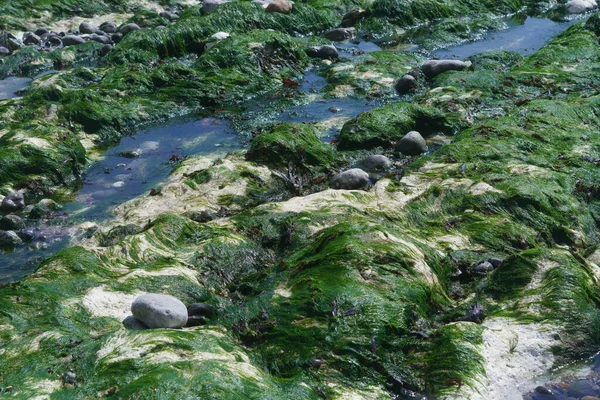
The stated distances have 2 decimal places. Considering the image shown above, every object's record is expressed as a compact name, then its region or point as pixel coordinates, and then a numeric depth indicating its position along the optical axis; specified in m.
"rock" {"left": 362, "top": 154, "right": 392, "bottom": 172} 9.36
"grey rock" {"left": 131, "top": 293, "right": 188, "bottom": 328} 5.30
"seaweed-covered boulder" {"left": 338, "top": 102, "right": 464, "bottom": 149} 10.07
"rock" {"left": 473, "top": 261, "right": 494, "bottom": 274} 6.32
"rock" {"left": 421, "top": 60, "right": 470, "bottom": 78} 13.14
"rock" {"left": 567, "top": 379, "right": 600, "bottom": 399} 4.93
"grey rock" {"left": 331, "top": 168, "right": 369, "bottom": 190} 8.61
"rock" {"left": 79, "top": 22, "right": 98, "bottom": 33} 16.08
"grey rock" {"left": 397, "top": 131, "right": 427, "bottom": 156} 9.88
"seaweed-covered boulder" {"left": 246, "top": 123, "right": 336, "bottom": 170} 9.27
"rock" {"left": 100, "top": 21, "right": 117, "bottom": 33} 16.30
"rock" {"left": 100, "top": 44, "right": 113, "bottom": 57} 14.55
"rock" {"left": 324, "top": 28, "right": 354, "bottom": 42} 15.95
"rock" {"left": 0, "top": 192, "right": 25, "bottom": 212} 8.35
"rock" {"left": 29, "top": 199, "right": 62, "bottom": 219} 8.20
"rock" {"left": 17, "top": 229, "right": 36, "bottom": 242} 7.75
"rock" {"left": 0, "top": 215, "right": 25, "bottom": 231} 7.88
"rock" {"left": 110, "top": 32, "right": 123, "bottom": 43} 15.62
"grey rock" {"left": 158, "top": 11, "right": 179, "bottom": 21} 17.17
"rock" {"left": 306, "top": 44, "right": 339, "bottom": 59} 14.32
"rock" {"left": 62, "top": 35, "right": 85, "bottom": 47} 15.19
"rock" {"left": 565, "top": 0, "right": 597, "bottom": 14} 18.55
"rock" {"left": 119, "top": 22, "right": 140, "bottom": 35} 15.74
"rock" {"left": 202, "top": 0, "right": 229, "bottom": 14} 16.77
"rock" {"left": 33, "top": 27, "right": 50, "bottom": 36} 15.70
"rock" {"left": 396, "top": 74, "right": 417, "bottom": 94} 12.61
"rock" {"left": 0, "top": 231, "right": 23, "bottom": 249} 7.65
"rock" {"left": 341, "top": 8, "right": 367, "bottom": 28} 17.08
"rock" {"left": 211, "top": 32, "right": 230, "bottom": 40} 14.48
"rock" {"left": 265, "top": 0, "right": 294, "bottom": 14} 16.58
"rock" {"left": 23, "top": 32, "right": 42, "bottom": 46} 15.18
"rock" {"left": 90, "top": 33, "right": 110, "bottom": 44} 15.43
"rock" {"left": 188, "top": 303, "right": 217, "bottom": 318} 5.61
